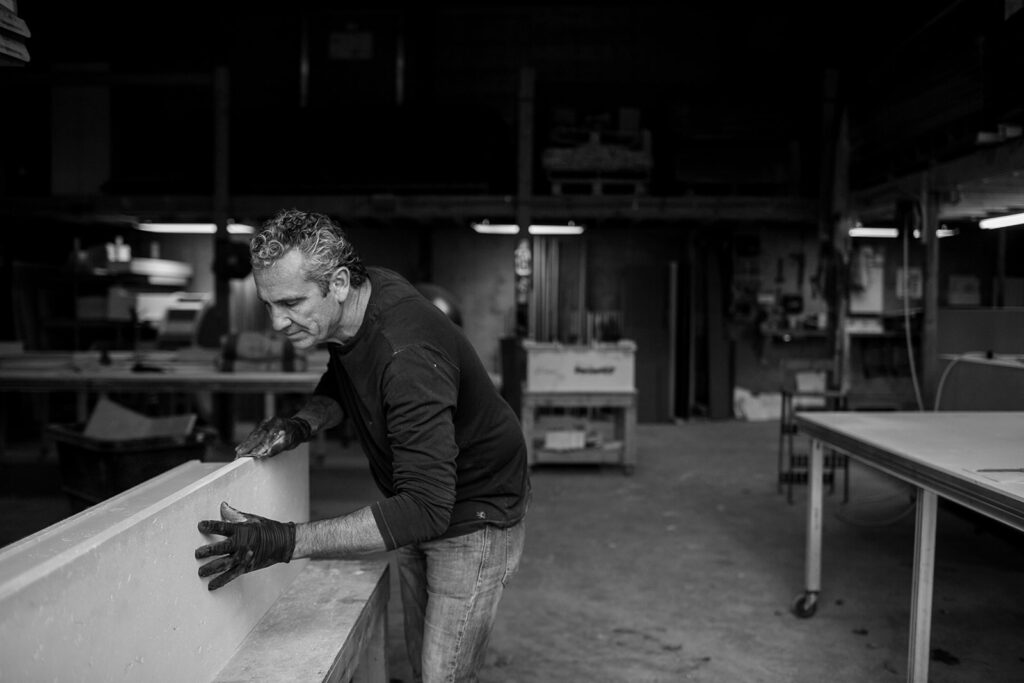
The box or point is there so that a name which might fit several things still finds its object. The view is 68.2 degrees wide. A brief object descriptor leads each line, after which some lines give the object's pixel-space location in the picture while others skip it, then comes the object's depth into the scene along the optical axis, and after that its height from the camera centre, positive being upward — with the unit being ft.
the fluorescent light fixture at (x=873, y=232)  30.55 +3.18
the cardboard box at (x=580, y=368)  22.30 -1.94
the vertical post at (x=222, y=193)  25.25 +3.42
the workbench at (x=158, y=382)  19.62 -2.34
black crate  13.87 -3.18
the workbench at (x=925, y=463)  7.60 -1.75
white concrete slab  3.96 -1.79
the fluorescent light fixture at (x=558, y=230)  29.47 +2.93
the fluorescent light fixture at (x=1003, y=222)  17.10 +2.23
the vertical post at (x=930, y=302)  17.95 +0.20
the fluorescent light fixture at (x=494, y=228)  29.83 +2.97
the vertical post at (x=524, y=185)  24.58 +3.85
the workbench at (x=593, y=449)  22.18 -3.74
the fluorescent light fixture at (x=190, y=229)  29.71 +2.69
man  5.65 -1.25
